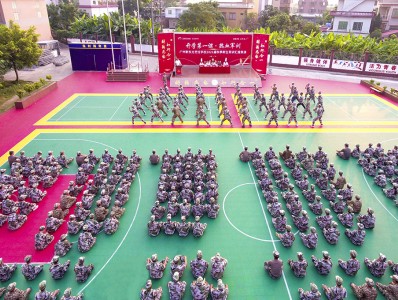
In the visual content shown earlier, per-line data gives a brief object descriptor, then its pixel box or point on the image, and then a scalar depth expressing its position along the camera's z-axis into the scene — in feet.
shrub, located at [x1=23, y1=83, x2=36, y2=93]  72.17
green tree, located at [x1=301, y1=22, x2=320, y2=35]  156.66
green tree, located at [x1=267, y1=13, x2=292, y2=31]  166.30
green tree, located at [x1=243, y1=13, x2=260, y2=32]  200.75
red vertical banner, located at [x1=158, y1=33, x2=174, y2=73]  87.25
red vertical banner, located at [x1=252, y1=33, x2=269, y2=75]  88.02
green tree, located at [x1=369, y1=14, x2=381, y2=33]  168.74
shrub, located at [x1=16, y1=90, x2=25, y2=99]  68.13
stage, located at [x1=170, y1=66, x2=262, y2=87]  82.58
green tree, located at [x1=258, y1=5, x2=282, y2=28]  188.55
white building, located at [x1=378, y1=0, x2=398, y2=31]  177.74
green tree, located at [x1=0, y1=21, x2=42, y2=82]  77.10
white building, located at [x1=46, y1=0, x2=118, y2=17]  185.38
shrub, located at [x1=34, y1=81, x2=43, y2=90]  75.74
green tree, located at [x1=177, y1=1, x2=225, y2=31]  154.30
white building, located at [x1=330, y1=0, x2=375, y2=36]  164.90
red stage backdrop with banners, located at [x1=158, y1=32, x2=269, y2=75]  87.76
